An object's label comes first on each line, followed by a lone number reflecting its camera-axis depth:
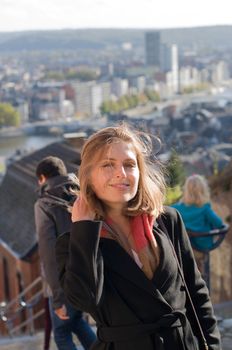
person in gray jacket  2.79
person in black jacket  1.67
